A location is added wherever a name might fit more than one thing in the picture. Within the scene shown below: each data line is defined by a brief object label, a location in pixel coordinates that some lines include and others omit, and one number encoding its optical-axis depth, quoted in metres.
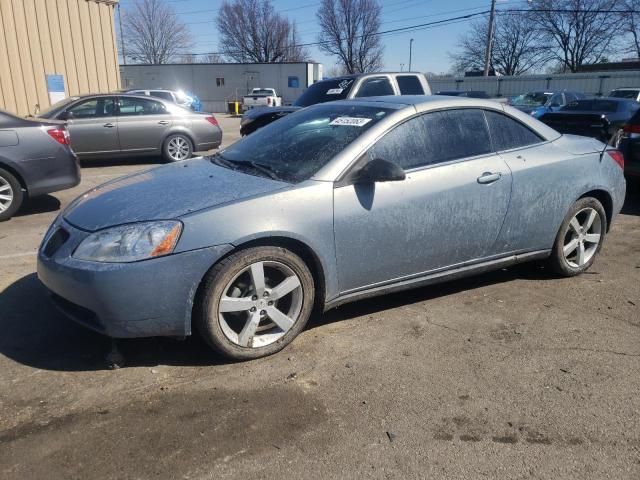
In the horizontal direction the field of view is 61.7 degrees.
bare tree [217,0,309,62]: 67.19
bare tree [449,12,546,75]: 59.59
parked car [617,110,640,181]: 7.34
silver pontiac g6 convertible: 2.90
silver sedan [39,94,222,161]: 10.17
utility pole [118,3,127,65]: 66.12
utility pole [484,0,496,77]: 34.16
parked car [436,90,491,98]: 20.62
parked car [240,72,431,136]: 9.76
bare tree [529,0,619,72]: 50.59
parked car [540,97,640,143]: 9.10
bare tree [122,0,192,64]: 72.56
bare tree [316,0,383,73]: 62.44
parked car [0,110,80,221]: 6.24
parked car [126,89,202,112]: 19.28
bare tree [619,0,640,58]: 46.06
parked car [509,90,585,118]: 19.06
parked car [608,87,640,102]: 22.25
